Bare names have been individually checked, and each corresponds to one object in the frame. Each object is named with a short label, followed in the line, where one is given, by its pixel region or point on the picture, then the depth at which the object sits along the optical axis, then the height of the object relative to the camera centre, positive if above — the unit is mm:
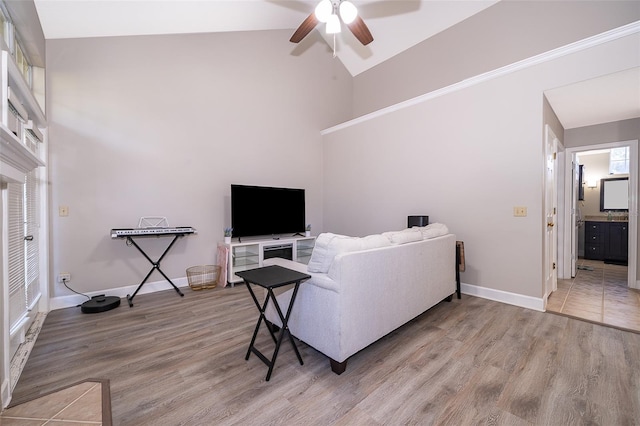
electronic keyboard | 3066 -240
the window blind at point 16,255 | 2060 -347
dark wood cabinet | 5117 -608
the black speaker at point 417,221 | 3637 -144
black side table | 1740 -448
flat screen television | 4090 -3
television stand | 3900 -640
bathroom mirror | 5434 +309
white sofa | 1830 -609
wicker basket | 3730 -903
